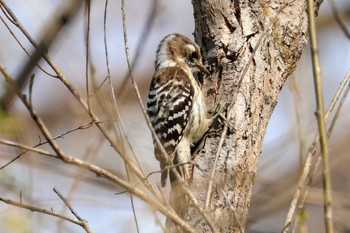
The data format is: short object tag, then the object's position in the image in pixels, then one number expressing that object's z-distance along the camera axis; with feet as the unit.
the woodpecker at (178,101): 31.59
